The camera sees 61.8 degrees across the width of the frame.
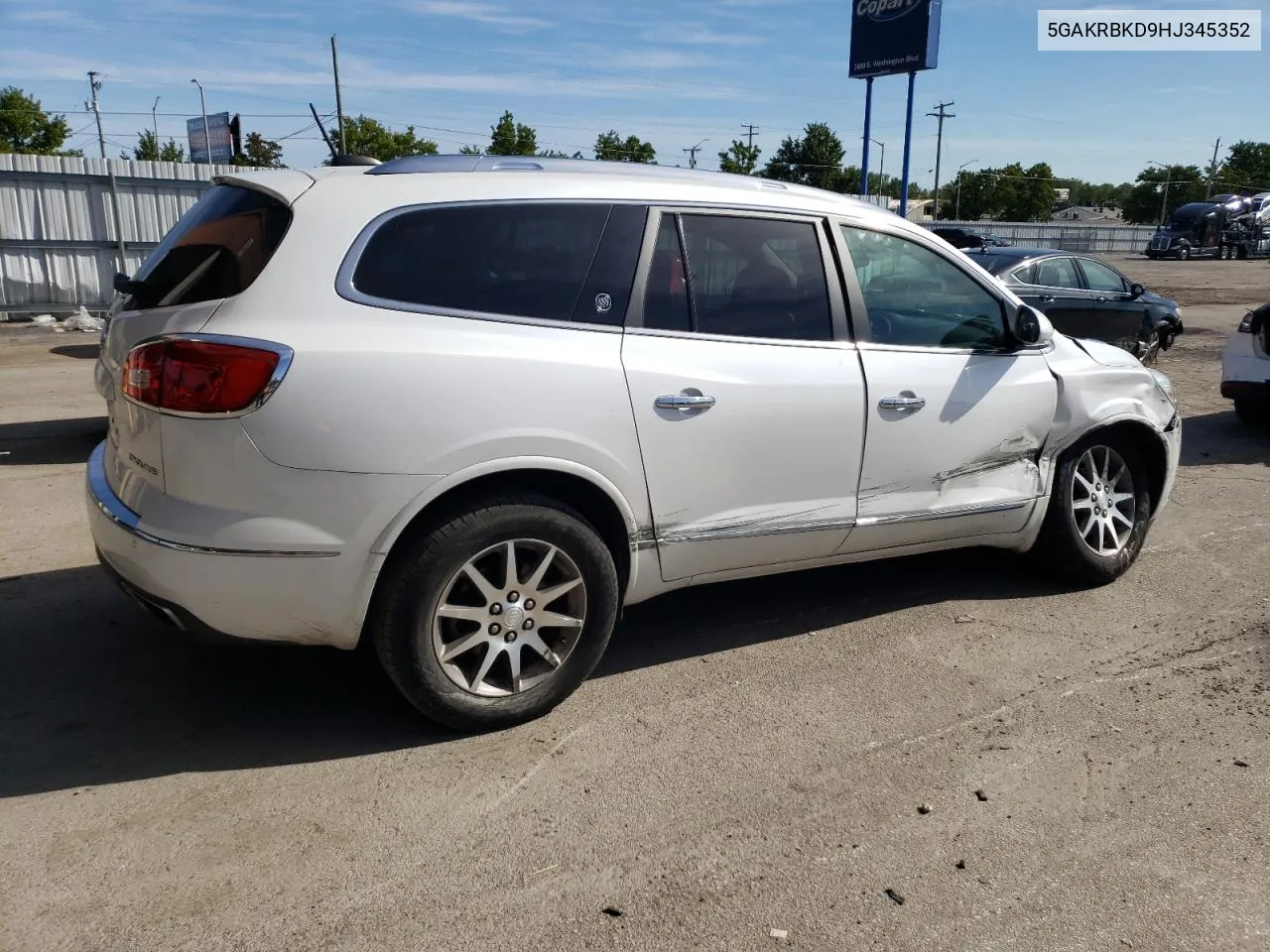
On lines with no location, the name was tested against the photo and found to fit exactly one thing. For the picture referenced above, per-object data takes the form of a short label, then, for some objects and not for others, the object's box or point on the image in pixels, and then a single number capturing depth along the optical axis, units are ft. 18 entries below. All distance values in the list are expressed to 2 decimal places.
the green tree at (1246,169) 315.37
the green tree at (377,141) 186.84
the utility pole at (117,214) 52.80
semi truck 148.36
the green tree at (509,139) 193.16
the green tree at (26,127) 171.53
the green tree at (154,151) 206.14
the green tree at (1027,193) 325.42
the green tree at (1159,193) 337.93
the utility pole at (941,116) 286.66
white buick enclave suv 10.41
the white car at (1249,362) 29.27
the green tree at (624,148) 232.73
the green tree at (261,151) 173.64
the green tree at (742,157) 228.57
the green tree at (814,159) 238.07
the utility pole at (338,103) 146.41
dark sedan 39.78
